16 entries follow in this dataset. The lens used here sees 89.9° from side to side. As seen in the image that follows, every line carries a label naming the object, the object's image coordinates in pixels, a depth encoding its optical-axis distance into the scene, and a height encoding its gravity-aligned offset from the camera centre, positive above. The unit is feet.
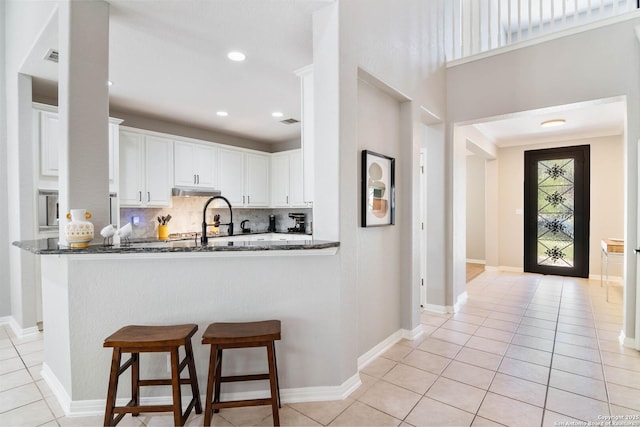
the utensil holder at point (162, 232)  16.24 -1.00
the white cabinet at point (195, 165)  16.10 +2.48
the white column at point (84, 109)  6.48 +2.17
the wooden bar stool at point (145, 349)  5.57 -2.41
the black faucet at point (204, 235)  7.55 -0.56
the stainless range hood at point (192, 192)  15.79 +1.03
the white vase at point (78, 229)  6.25 -0.32
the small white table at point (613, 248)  13.41 -1.66
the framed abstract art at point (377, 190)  8.70 +0.61
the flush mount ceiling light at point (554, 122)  15.70 +4.31
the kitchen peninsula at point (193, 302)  6.40 -1.91
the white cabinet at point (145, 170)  14.12 +1.98
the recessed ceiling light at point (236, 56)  9.53 +4.73
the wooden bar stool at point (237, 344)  5.75 -2.41
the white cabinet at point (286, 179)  19.45 +2.00
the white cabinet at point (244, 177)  18.13 +2.05
